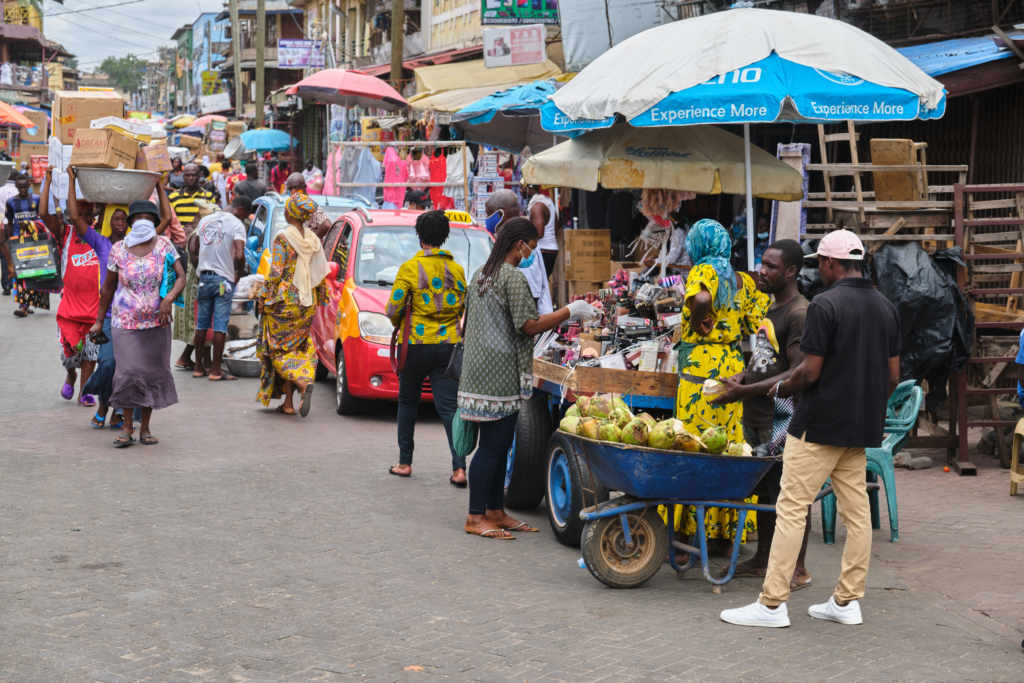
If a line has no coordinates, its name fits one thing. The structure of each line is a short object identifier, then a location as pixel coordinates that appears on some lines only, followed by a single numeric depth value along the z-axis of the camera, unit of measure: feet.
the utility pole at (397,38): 64.39
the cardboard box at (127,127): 32.27
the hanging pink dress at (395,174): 59.11
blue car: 45.91
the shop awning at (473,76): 61.46
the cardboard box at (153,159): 32.71
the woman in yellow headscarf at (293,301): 33.83
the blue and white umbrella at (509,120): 43.42
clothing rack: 55.35
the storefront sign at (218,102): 202.69
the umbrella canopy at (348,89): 63.10
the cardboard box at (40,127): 99.35
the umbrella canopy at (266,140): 105.00
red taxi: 33.24
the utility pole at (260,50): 106.63
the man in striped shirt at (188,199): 47.29
